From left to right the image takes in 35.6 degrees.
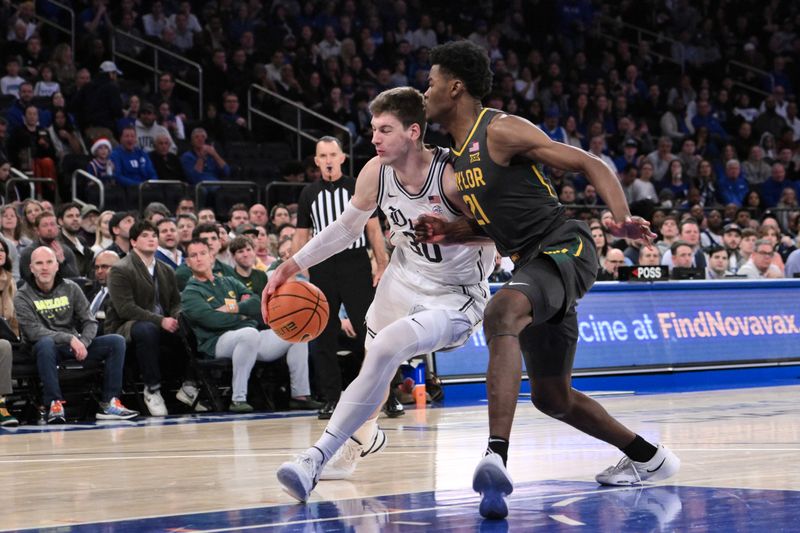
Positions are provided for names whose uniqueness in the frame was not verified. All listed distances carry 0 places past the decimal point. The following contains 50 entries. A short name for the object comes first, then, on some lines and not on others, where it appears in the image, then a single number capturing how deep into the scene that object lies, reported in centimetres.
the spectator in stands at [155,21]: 1950
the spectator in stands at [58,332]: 1060
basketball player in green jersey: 521
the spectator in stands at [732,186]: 2203
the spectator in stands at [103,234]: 1289
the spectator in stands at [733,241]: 1709
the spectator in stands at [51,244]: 1188
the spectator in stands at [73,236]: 1289
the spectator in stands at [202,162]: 1702
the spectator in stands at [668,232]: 1664
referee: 1016
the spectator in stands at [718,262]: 1591
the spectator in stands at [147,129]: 1681
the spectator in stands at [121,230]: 1230
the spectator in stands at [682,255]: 1525
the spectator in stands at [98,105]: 1672
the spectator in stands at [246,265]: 1205
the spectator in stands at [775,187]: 2234
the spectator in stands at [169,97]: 1792
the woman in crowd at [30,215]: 1251
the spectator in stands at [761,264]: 1580
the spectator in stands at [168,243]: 1251
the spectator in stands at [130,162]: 1598
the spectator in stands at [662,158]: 2183
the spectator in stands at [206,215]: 1360
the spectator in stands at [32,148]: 1555
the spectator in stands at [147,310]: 1130
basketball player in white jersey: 571
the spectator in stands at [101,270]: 1226
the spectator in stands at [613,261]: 1515
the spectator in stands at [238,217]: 1423
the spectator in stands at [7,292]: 1084
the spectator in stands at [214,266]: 1206
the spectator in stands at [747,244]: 1667
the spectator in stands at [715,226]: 1862
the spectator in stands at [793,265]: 1647
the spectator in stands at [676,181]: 2158
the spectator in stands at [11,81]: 1656
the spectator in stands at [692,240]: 1577
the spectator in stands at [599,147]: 2125
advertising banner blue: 1356
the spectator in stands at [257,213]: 1470
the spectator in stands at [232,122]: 1833
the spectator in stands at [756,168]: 2297
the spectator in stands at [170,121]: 1741
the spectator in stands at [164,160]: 1659
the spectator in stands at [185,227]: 1324
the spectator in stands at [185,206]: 1464
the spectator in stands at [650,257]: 1512
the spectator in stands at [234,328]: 1145
